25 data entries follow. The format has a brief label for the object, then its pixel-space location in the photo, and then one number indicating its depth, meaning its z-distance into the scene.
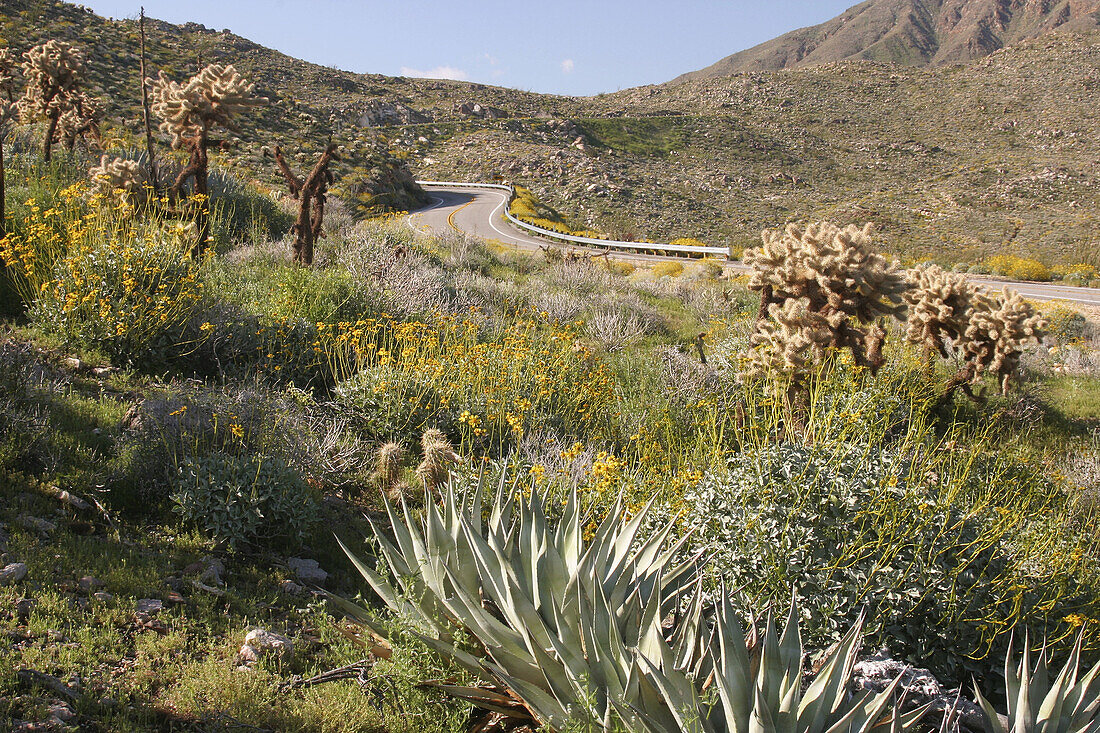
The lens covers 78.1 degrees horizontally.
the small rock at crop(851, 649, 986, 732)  2.79
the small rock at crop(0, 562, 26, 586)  2.98
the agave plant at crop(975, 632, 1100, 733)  2.41
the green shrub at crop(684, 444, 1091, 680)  3.26
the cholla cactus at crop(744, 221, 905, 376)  5.50
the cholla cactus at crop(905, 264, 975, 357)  6.82
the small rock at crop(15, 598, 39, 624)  2.84
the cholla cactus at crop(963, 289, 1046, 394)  6.90
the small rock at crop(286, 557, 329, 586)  3.94
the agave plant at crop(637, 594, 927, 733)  2.17
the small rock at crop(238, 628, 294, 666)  3.00
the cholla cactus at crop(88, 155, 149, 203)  8.89
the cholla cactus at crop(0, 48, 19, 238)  11.96
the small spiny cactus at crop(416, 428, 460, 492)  5.09
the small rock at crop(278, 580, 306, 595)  3.73
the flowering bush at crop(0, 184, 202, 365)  5.58
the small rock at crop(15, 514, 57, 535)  3.45
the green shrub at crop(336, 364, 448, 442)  5.79
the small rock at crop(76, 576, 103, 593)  3.14
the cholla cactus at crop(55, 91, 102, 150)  11.67
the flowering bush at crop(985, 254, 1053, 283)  21.69
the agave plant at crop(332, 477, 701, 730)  2.46
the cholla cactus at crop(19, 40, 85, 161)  11.27
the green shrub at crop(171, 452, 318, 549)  3.98
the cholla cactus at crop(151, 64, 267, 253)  8.28
